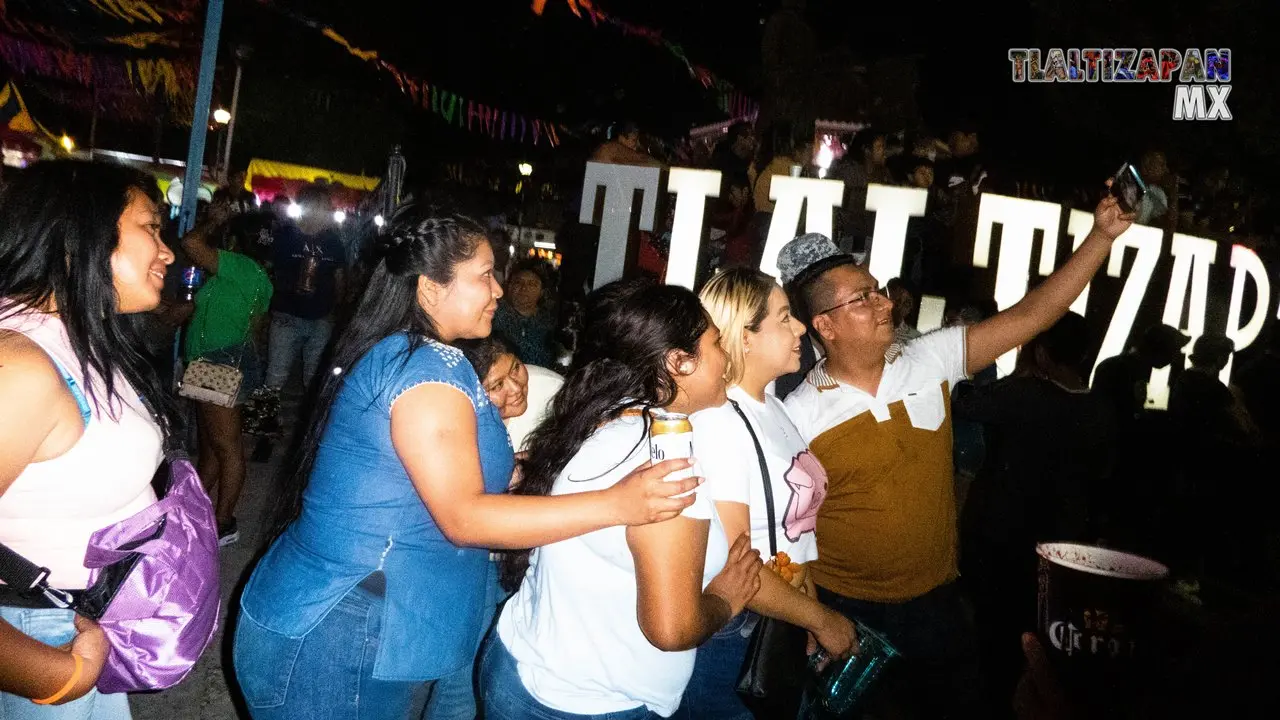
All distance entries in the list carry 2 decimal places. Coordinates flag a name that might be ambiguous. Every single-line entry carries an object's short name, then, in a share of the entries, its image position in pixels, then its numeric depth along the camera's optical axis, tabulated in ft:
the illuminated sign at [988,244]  17.56
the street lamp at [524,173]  72.98
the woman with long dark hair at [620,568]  6.03
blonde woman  7.52
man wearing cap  10.38
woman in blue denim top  6.41
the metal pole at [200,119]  20.45
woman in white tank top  5.26
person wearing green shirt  17.44
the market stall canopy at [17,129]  48.63
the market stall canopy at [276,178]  89.04
